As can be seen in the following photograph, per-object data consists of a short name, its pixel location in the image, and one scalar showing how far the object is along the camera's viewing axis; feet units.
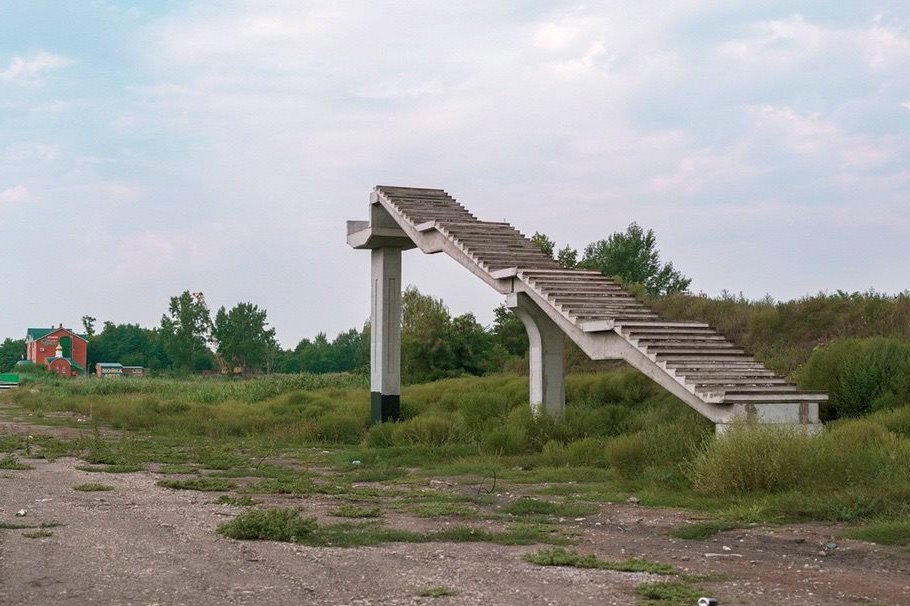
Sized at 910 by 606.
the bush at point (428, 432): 77.92
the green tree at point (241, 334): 338.54
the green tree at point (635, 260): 214.28
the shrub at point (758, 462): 45.83
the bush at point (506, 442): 70.38
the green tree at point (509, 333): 173.88
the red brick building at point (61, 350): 336.49
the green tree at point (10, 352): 403.75
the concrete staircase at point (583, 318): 56.70
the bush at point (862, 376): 64.49
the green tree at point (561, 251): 162.22
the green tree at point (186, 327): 339.57
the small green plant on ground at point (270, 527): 36.73
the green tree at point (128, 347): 402.11
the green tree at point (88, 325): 418.92
